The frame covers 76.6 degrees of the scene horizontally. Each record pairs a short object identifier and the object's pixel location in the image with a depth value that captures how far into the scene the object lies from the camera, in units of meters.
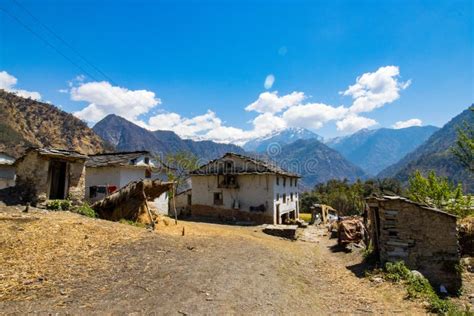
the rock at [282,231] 22.66
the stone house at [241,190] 30.33
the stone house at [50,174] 16.08
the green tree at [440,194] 22.64
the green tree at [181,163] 49.16
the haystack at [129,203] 17.59
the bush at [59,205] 16.00
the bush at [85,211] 16.52
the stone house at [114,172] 29.31
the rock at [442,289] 11.77
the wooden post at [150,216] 16.88
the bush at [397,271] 11.42
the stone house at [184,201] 36.81
